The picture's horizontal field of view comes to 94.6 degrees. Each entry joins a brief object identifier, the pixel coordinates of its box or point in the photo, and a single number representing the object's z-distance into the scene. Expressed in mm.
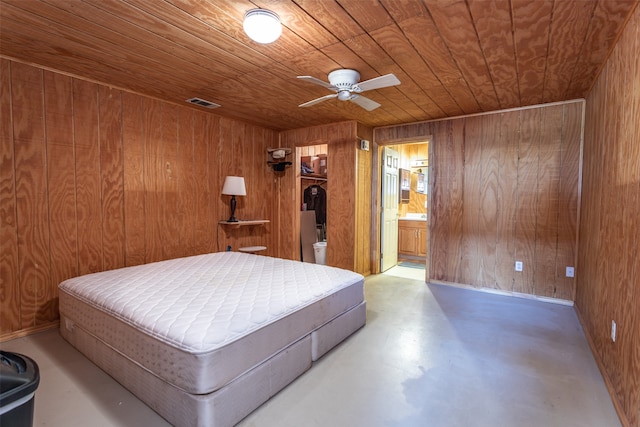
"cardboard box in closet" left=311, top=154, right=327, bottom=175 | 6387
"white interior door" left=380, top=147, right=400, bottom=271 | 4930
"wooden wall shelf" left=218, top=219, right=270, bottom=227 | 4202
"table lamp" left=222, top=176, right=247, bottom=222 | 4066
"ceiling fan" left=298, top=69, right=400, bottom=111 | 2436
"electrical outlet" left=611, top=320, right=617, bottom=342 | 1885
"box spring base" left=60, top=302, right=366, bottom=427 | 1496
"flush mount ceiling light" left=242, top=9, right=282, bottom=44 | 1788
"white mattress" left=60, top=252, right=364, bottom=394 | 1529
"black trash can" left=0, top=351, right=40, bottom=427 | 966
